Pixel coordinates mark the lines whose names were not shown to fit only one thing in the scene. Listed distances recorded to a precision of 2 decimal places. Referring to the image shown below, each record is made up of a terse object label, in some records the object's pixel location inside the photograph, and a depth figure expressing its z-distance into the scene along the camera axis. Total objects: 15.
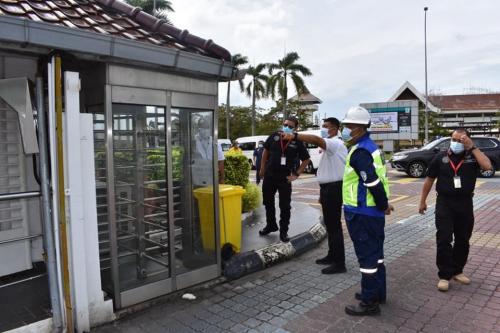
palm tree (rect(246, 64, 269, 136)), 37.84
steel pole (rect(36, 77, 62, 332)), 3.46
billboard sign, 31.14
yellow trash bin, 4.82
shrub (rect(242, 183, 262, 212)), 8.06
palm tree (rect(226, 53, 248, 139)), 37.84
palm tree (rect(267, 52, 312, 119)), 36.50
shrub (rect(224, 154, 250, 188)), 8.01
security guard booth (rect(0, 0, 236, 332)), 3.44
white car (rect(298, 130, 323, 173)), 19.91
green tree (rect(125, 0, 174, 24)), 23.55
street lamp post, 34.14
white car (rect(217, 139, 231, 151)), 24.09
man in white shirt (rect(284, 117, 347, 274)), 5.04
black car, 15.73
